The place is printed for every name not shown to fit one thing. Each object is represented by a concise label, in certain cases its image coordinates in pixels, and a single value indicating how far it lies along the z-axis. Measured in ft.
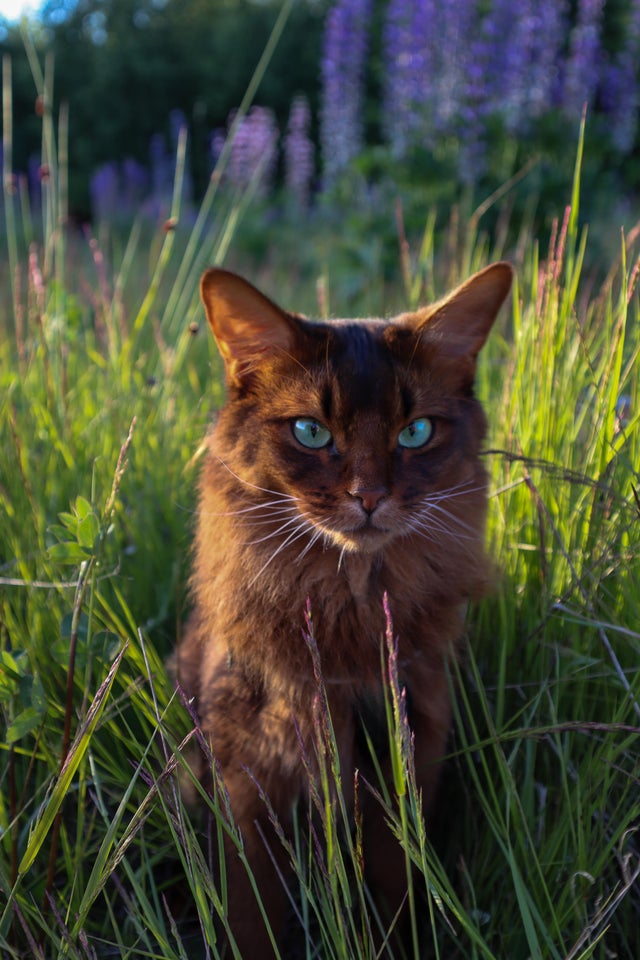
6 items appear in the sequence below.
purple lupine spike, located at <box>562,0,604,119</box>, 6.07
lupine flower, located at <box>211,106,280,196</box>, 6.25
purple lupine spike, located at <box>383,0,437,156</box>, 5.39
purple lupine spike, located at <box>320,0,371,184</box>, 6.29
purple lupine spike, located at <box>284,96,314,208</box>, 6.79
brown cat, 1.79
